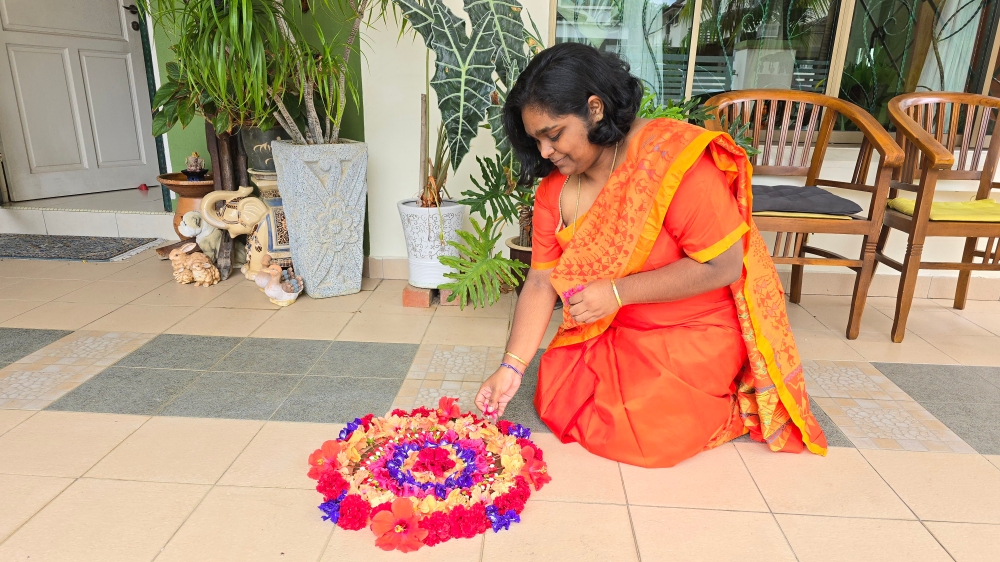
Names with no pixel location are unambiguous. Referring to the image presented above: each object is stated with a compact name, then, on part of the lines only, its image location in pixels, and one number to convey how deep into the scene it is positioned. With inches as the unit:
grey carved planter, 95.9
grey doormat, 123.0
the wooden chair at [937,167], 81.4
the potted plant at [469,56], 77.7
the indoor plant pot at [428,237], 96.7
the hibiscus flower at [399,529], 44.8
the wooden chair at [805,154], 82.8
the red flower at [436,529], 45.8
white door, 140.9
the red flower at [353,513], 46.7
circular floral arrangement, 46.3
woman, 48.9
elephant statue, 106.8
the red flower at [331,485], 49.4
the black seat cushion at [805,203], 83.0
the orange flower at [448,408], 60.6
